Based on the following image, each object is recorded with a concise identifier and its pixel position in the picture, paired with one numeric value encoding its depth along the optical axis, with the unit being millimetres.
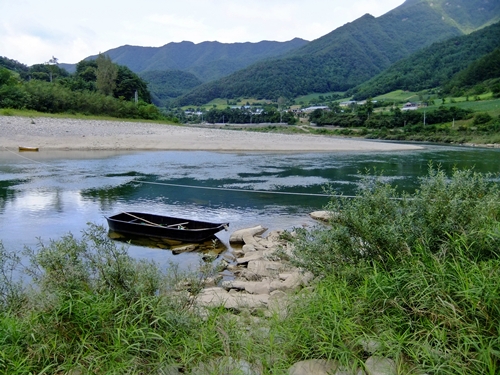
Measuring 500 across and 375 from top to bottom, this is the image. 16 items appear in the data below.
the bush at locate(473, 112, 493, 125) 77688
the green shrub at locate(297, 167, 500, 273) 4988
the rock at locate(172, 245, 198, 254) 11570
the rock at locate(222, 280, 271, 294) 7852
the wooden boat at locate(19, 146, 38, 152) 36000
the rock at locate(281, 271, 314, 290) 6795
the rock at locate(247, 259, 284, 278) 8922
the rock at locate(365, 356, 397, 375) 3670
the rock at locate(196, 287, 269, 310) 6196
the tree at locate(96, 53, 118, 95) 79625
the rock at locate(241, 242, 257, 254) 11120
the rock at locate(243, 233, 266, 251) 11258
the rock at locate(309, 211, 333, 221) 15023
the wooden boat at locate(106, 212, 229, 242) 12109
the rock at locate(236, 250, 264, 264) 10156
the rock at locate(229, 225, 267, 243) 12562
